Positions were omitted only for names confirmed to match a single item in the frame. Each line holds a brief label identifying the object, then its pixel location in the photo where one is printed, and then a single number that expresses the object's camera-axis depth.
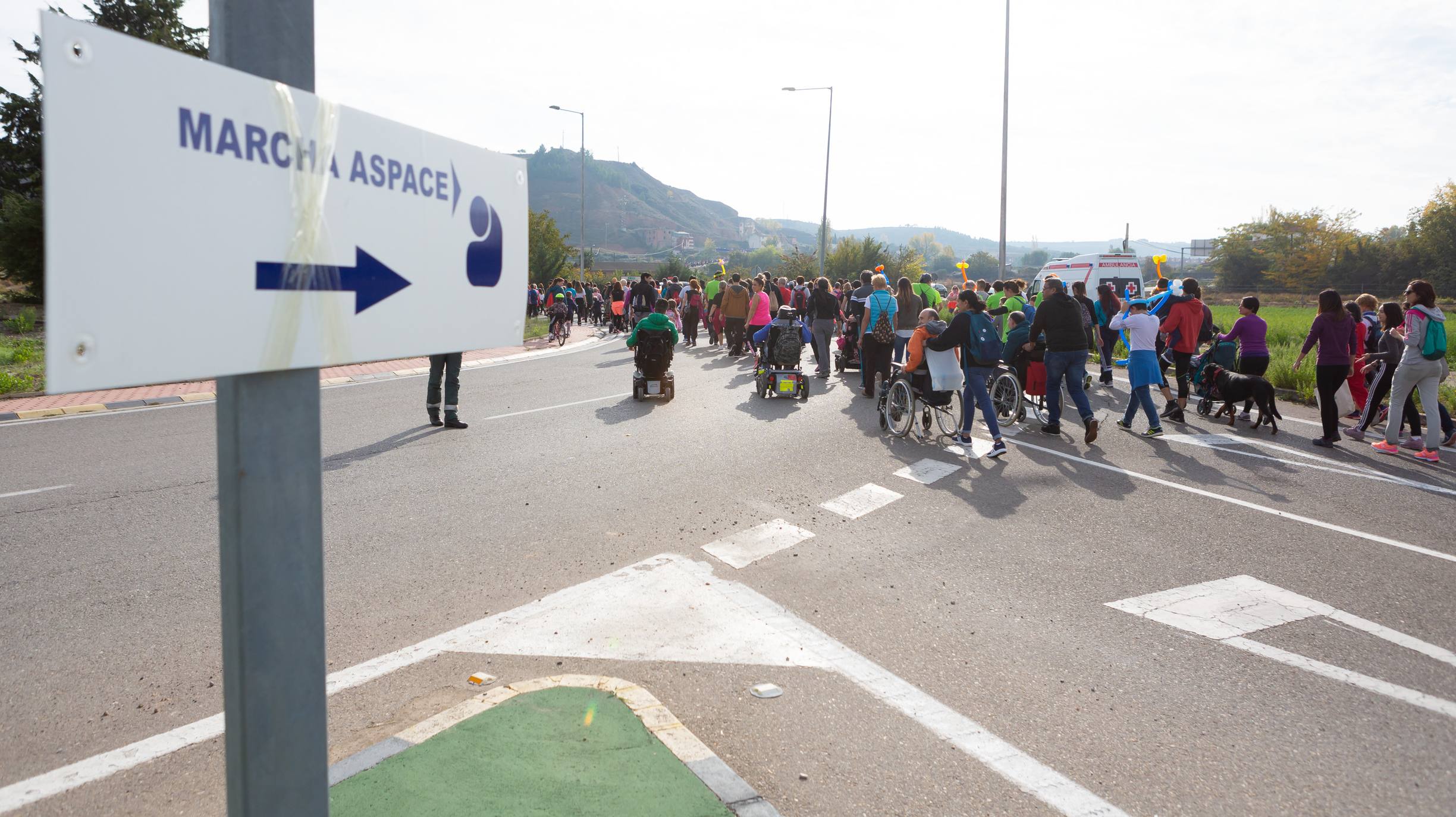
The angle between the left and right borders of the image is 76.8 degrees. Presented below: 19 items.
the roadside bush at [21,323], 21.34
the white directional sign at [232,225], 1.39
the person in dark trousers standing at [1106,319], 14.84
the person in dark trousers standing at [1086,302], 13.27
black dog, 11.16
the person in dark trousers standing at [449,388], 10.84
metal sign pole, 1.71
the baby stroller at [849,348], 16.62
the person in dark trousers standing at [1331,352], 10.44
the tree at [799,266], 56.22
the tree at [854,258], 62.16
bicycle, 25.66
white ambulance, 22.42
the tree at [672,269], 82.25
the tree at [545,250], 51.59
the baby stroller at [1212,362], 12.41
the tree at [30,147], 24.02
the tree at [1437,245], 52.38
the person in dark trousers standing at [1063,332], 10.47
